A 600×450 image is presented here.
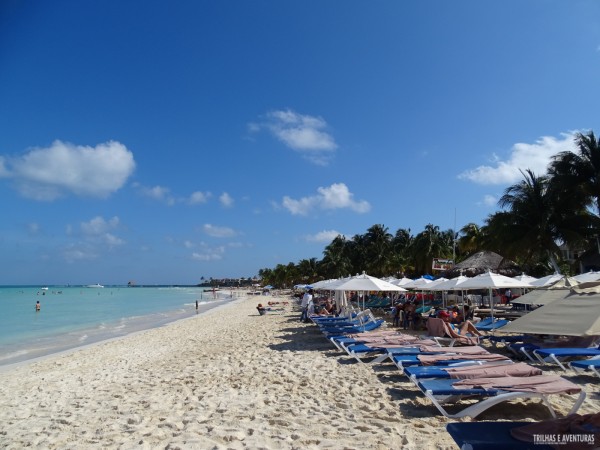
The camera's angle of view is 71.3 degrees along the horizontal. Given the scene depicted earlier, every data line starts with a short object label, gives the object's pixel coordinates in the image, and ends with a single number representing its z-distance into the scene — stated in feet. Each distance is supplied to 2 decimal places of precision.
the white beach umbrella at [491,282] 39.73
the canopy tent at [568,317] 9.47
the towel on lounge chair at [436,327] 29.66
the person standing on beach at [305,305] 55.62
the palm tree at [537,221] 71.46
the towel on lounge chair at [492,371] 16.97
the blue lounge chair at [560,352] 21.76
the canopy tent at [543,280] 46.57
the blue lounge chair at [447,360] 19.42
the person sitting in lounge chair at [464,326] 31.48
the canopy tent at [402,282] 61.95
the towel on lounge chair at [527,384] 14.30
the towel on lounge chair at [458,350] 21.81
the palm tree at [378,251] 166.30
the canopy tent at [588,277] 40.66
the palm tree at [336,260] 197.77
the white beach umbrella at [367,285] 37.14
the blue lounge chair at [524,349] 25.17
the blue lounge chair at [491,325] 35.76
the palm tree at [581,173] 69.10
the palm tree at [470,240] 135.20
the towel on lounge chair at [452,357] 20.11
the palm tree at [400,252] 164.14
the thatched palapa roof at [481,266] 87.14
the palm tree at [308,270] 266.22
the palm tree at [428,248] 140.77
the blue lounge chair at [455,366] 17.16
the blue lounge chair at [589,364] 19.84
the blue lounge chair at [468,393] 13.94
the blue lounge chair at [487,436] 10.34
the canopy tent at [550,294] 26.07
